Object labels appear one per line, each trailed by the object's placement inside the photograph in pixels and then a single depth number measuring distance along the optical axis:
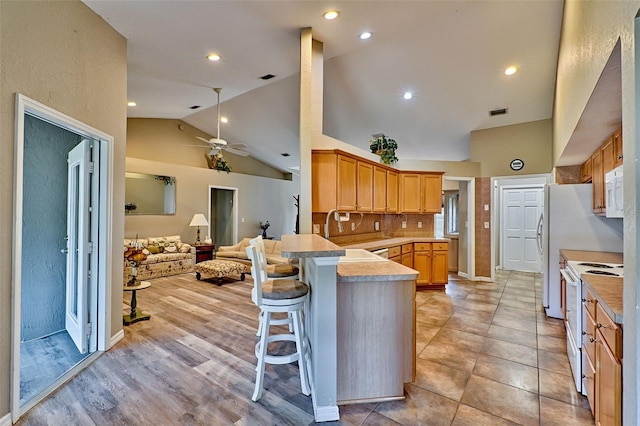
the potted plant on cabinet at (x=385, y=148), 4.62
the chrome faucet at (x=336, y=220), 3.53
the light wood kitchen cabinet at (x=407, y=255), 4.62
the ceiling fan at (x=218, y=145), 4.81
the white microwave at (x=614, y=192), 2.17
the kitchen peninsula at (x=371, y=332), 1.90
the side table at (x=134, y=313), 3.31
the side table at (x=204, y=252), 6.63
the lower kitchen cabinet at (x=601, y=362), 1.24
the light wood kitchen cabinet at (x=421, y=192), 5.05
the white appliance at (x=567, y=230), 3.21
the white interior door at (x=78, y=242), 2.63
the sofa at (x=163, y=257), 5.59
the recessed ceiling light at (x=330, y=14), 2.88
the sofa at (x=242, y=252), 6.22
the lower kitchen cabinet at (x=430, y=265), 4.83
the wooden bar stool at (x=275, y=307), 1.93
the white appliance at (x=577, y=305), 2.01
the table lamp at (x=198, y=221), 6.98
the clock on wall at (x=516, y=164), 5.23
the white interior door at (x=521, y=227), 6.31
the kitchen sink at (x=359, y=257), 2.54
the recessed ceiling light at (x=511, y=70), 4.10
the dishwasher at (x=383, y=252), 3.80
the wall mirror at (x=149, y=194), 6.23
